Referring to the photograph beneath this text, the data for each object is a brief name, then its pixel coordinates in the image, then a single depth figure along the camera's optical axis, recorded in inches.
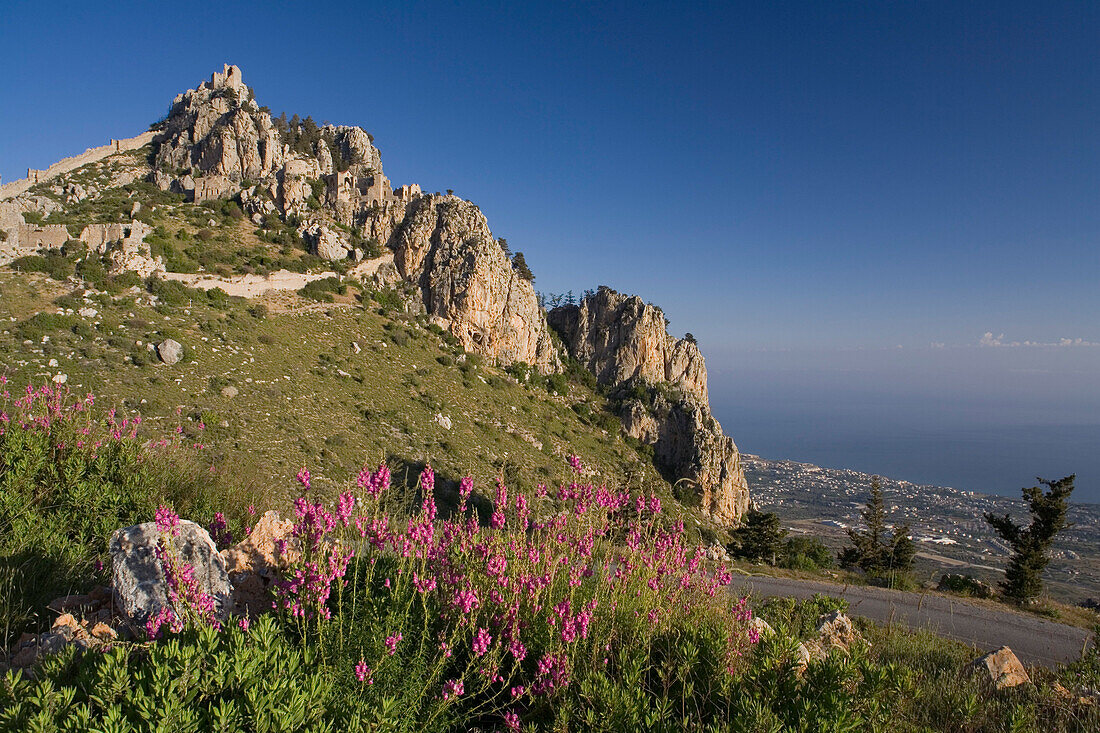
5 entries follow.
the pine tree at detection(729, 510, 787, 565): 851.4
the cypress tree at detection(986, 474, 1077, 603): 634.2
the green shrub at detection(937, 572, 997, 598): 551.7
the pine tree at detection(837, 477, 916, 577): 784.3
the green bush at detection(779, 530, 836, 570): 754.3
